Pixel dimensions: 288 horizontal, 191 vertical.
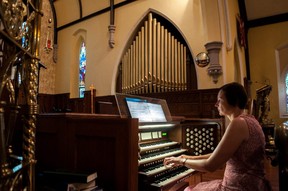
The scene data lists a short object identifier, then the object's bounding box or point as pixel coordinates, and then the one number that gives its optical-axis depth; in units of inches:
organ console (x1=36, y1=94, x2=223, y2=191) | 67.9
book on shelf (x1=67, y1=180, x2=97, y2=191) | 61.4
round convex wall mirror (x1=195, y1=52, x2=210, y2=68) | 189.5
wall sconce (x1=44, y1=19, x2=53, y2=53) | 214.7
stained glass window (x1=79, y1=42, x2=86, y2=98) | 314.5
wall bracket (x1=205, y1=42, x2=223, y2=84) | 193.3
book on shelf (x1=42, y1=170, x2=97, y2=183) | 62.1
